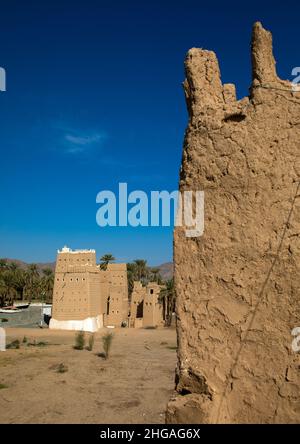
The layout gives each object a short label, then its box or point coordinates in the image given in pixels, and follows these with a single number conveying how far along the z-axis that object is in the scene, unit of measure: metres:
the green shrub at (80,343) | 24.70
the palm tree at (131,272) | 60.28
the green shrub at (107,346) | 21.55
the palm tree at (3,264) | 58.44
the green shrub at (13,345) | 25.01
